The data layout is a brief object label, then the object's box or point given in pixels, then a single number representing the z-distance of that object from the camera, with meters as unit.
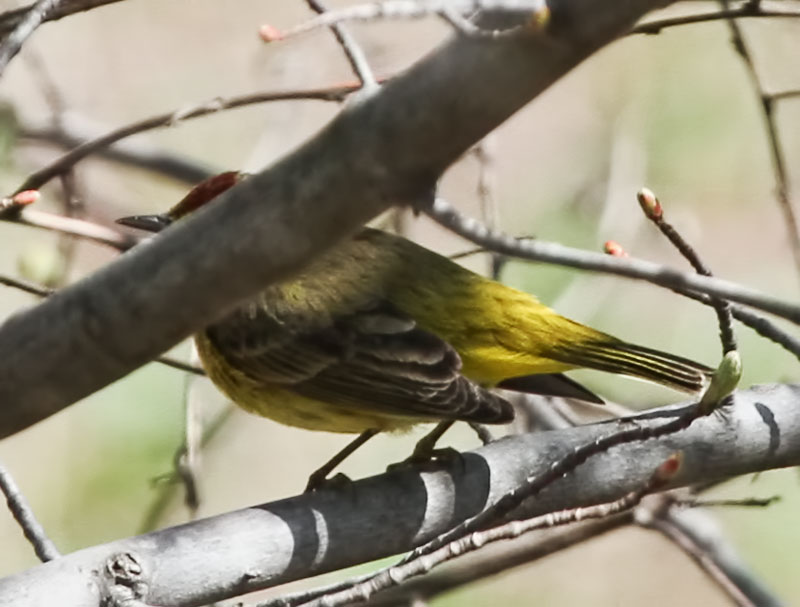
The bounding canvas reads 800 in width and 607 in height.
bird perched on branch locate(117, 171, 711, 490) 6.74
